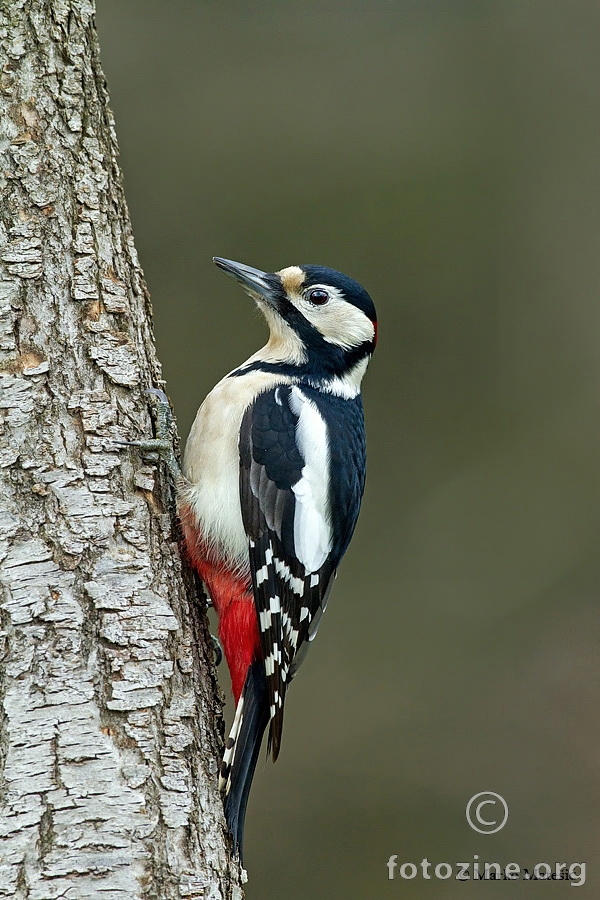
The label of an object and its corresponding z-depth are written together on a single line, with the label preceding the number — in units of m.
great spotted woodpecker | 5.27
